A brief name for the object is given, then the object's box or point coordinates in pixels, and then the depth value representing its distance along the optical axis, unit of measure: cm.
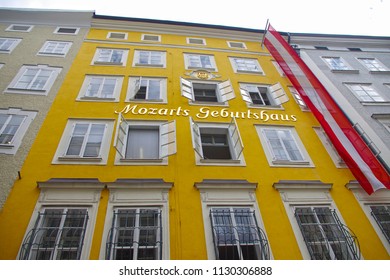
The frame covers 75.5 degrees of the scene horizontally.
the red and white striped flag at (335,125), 877
